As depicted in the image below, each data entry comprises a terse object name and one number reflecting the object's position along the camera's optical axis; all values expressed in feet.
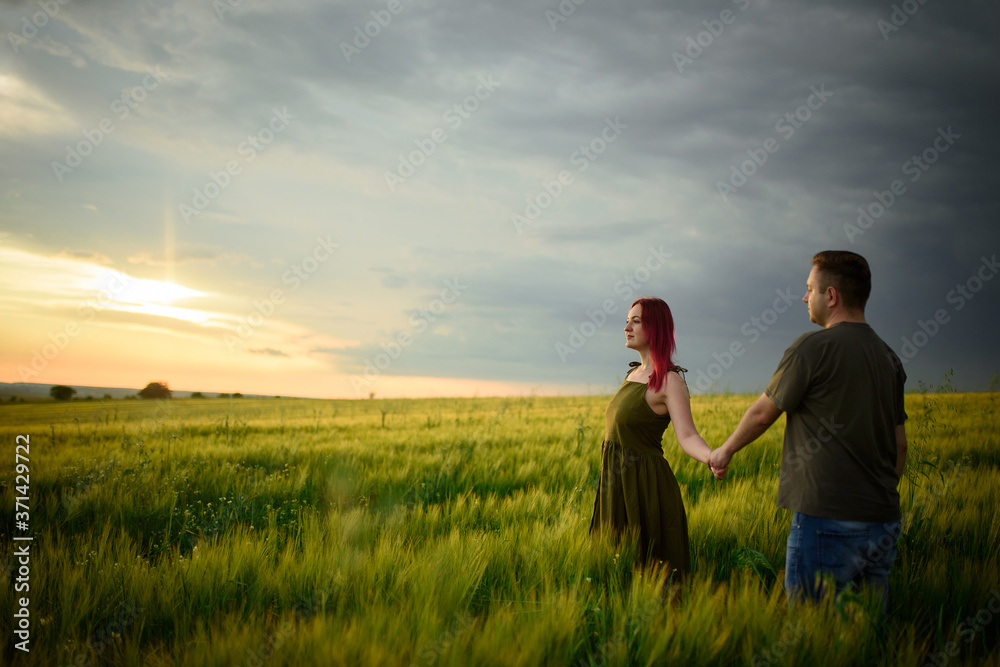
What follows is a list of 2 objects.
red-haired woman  12.07
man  9.34
